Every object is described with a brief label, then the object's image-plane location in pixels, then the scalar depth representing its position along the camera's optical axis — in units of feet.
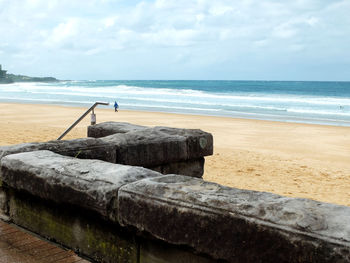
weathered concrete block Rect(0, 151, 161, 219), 7.85
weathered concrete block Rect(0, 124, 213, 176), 11.94
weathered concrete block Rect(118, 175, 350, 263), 5.32
